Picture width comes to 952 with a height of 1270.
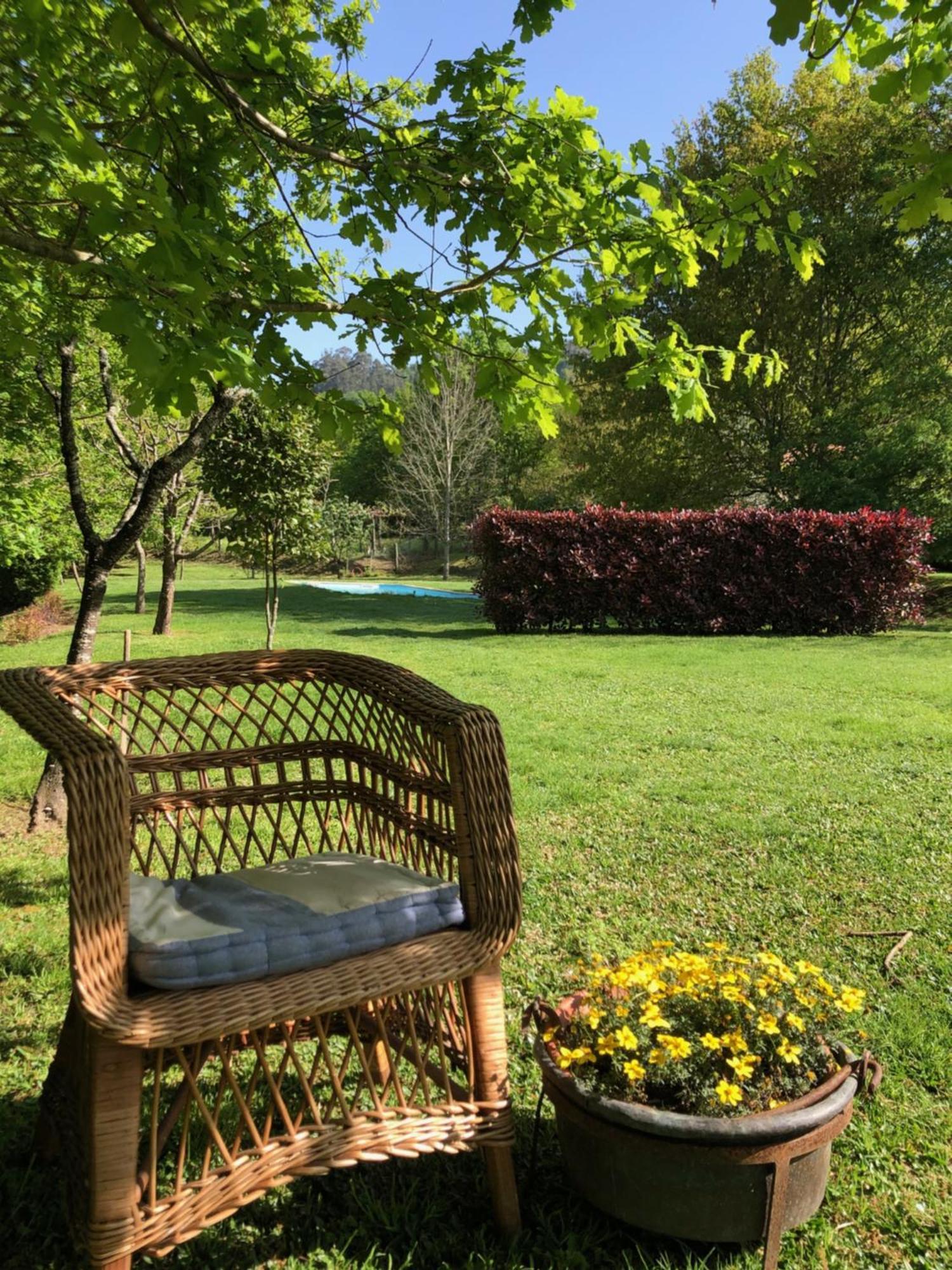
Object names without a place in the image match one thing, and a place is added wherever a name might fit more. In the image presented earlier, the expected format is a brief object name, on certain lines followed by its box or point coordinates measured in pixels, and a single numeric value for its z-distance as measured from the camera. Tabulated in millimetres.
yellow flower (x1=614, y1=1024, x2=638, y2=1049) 1628
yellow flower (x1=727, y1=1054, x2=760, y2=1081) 1574
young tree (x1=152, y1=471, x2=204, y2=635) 11562
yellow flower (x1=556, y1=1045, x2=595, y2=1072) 1677
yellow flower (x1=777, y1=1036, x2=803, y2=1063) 1660
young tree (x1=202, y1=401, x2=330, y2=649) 8688
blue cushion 1448
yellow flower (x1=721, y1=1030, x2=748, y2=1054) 1637
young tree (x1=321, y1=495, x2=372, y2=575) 25016
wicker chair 1349
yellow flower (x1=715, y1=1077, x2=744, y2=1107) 1553
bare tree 30469
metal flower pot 1525
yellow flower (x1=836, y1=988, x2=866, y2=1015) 1812
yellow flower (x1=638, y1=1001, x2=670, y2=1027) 1678
